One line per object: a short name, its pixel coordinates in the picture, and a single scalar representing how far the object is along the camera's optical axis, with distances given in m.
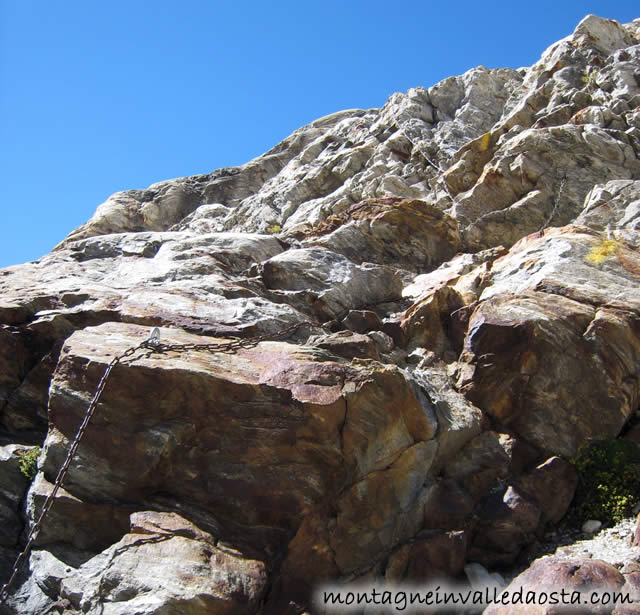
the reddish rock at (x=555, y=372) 11.34
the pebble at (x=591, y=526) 9.92
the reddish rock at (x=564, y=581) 7.14
